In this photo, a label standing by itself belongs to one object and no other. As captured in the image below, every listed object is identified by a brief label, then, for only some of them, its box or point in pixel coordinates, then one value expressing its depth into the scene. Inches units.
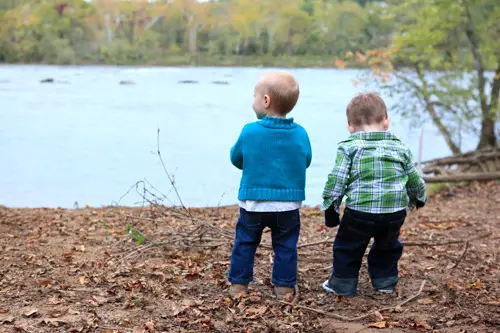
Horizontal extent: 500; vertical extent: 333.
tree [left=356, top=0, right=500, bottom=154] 588.4
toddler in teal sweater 164.4
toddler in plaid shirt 167.2
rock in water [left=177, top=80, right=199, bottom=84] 2006.6
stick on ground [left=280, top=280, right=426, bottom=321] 161.8
